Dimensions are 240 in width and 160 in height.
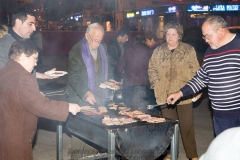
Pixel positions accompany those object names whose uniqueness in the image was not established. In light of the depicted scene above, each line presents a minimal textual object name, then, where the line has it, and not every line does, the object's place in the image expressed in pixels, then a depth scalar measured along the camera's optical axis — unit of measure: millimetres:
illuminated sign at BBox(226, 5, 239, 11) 30328
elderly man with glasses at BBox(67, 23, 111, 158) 5273
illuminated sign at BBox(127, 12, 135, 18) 41484
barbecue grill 4145
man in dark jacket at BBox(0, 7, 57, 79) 5039
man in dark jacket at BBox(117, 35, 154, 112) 6984
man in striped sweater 4293
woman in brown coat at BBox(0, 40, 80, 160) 3533
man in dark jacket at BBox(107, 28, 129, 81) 9086
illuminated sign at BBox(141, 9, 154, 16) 36069
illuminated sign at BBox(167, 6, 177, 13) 32594
